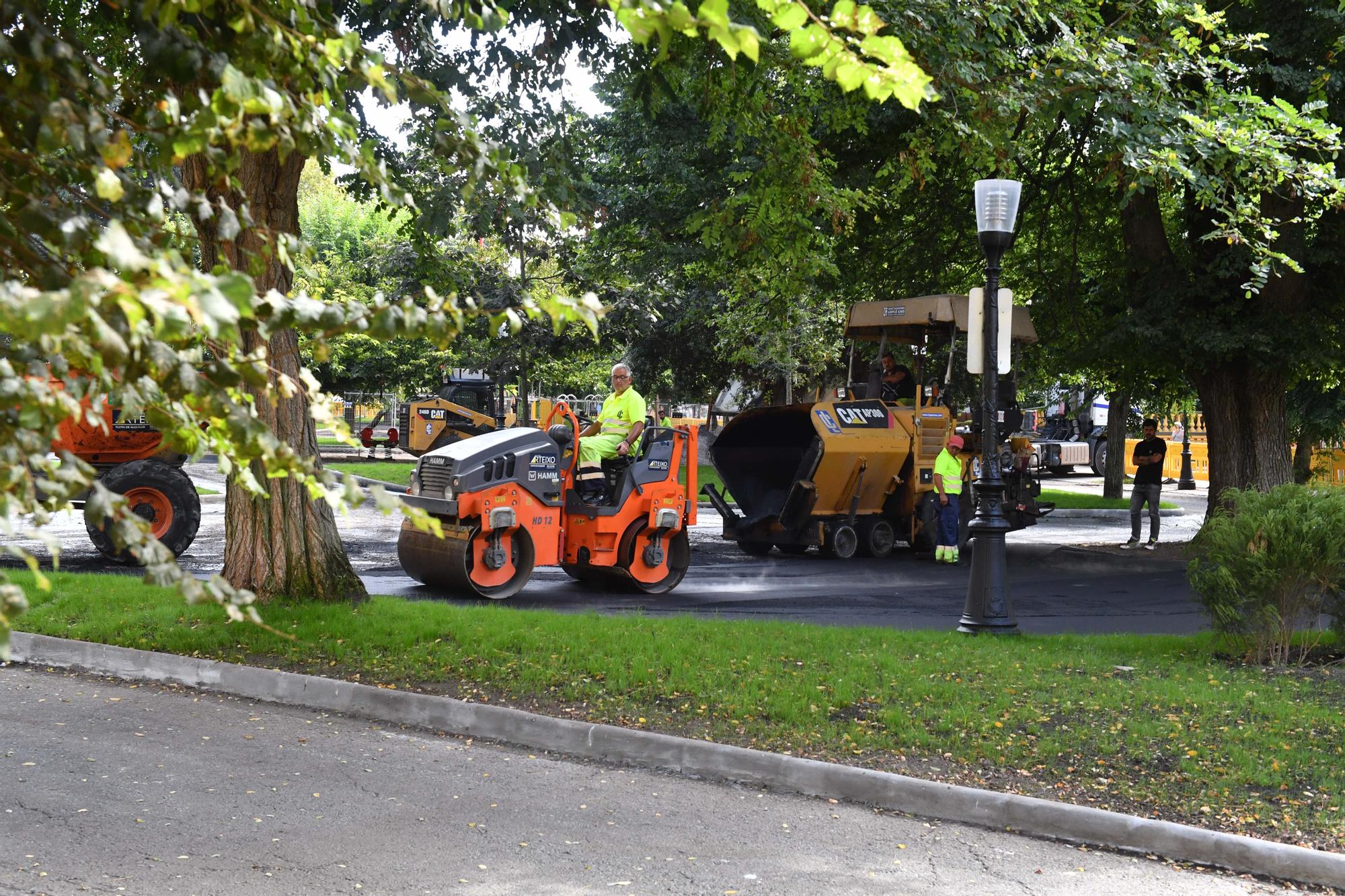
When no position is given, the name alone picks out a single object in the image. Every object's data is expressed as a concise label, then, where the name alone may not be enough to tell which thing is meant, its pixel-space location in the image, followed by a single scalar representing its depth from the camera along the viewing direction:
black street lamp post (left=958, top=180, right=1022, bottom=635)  9.66
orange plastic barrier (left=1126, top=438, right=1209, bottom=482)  42.25
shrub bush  8.19
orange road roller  11.27
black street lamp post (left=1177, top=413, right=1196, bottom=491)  36.75
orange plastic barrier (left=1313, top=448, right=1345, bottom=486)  30.23
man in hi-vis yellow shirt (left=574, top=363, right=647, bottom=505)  12.15
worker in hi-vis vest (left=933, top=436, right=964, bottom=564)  15.35
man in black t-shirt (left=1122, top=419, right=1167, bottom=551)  18.83
